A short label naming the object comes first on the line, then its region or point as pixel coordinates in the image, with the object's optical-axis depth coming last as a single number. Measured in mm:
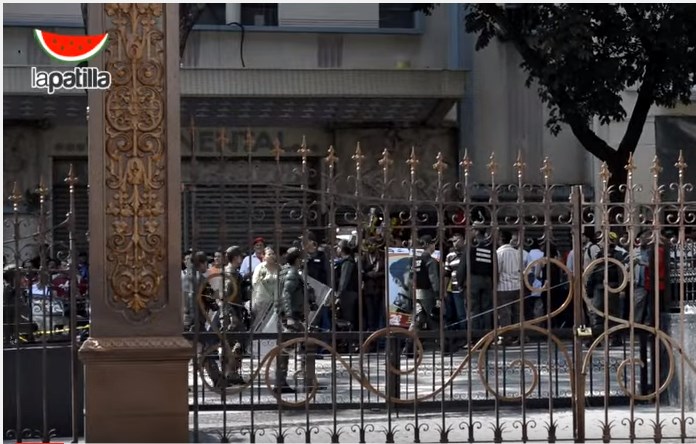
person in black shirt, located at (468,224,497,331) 14298
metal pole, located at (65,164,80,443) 9047
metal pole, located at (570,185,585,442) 9453
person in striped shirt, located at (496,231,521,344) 15188
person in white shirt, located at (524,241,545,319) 14668
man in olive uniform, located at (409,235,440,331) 14430
